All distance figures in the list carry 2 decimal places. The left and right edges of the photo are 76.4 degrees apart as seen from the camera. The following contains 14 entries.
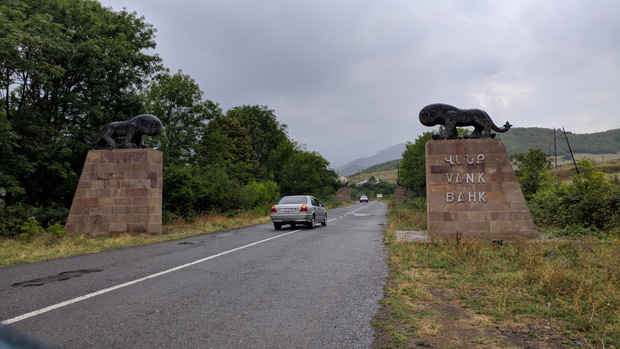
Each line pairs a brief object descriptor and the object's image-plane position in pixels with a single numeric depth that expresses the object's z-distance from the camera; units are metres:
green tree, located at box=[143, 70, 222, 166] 32.59
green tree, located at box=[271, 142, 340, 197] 52.28
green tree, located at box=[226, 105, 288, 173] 58.34
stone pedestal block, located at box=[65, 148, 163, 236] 14.68
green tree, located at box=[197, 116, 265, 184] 38.20
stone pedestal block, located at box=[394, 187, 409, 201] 78.78
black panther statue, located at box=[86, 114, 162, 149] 14.75
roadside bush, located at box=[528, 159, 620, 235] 12.82
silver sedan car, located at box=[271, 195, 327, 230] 18.41
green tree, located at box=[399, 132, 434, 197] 47.31
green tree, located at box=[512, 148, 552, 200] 24.67
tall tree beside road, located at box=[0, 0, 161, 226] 15.44
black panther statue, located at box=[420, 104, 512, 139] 12.62
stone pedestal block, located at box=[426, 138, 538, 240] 12.16
